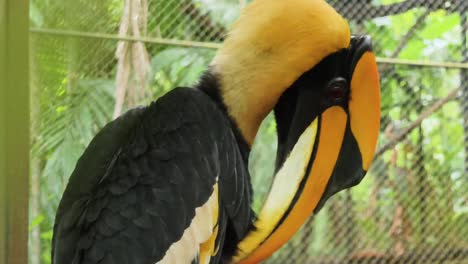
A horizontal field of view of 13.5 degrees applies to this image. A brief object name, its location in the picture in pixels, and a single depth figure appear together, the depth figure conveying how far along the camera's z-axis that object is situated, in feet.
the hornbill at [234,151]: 7.03
